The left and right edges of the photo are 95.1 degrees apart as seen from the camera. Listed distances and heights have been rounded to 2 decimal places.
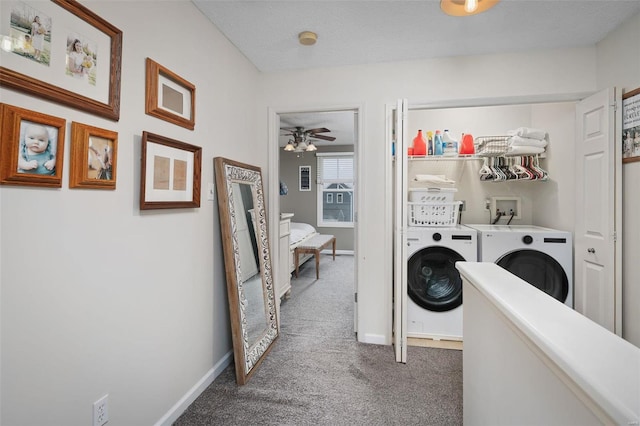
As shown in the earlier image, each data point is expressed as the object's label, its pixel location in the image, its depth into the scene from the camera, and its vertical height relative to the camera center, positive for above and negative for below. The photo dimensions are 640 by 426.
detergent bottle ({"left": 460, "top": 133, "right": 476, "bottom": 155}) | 2.90 +0.71
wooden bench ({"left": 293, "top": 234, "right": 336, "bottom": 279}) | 4.71 -0.54
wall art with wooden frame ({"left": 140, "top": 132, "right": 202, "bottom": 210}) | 1.44 +0.22
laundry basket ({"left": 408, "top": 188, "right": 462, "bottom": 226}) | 2.74 +0.08
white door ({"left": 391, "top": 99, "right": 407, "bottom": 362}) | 2.23 -0.17
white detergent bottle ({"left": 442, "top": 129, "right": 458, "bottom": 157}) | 2.85 +0.69
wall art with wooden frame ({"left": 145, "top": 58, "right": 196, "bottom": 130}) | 1.48 +0.65
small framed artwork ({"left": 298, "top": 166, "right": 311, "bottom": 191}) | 7.03 +0.88
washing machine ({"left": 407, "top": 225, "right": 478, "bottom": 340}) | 2.62 -0.59
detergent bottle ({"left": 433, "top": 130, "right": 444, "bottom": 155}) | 2.86 +0.70
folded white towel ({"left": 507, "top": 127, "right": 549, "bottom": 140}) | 2.69 +0.78
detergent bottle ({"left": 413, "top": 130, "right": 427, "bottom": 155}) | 2.88 +0.69
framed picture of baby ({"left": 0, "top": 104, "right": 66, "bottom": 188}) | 0.90 +0.21
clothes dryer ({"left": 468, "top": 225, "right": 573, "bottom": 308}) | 2.44 -0.32
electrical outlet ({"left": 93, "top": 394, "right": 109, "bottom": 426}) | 1.21 -0.84
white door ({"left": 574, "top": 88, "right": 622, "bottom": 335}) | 2.05 +0.05
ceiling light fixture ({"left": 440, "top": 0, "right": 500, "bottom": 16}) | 1.51 +1.13
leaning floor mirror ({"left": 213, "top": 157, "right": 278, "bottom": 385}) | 2.02 -0.38
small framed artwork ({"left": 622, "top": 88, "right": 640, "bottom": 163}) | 1.94 +0.63
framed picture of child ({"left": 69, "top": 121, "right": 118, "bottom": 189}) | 1.10 +0.22
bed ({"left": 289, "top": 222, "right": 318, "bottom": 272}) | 4.34 -0.37
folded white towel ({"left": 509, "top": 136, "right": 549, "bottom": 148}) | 2.69 +0.70
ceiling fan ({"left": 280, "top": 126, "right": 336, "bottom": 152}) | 4.77 +1.32
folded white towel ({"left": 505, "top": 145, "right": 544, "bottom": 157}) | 2.70 +0.62
